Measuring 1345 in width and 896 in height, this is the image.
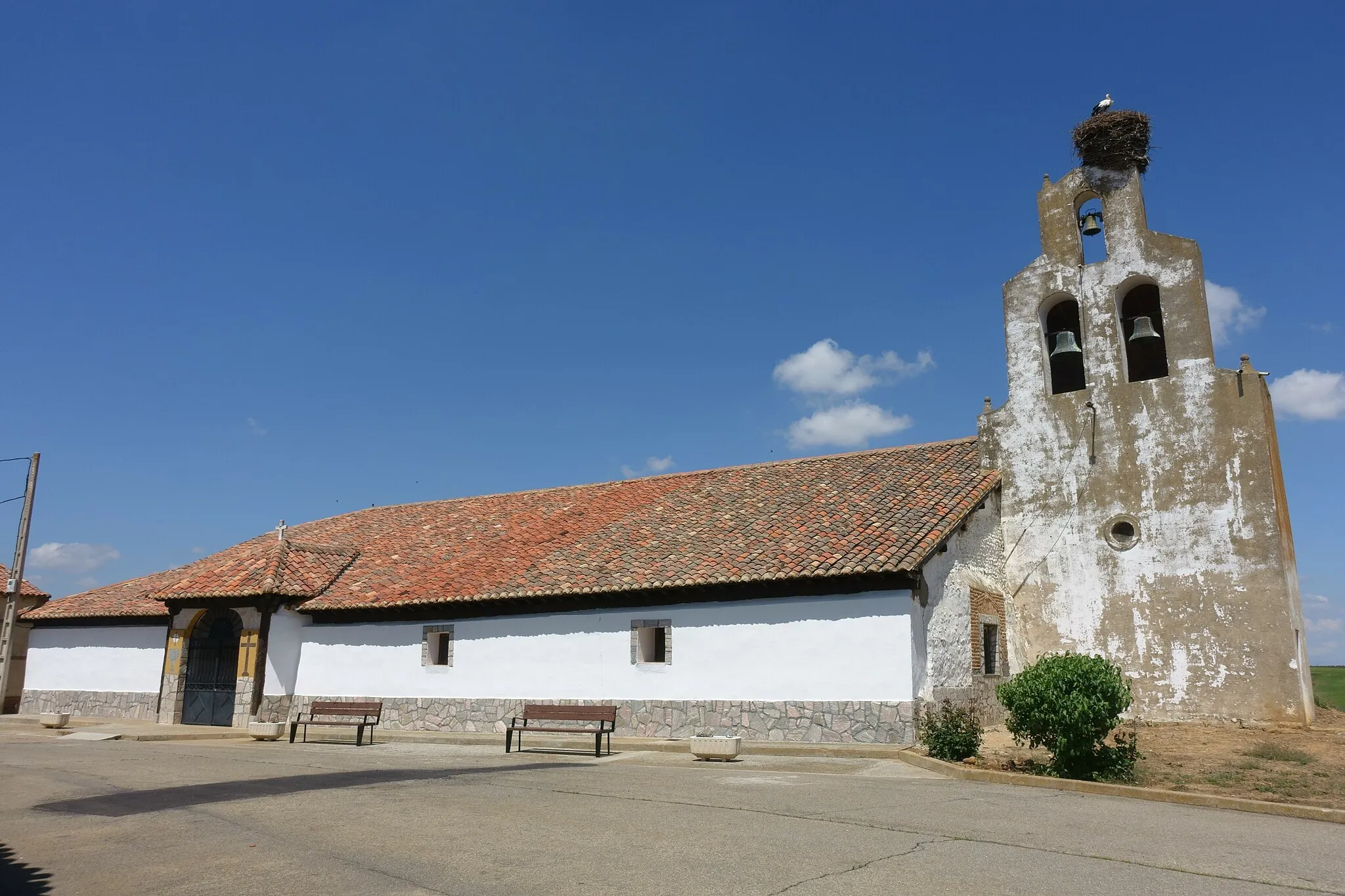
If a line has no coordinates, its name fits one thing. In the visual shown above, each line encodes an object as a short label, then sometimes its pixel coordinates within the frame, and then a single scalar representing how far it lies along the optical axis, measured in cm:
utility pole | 2027
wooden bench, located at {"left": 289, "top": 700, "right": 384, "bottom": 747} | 1753
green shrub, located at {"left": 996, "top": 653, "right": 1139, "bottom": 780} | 1116
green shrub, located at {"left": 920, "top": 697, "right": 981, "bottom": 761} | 1288
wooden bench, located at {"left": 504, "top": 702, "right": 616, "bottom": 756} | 1495
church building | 1571
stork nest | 1791
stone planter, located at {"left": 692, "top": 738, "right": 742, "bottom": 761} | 1349
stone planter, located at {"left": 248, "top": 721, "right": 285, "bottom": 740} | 1827
